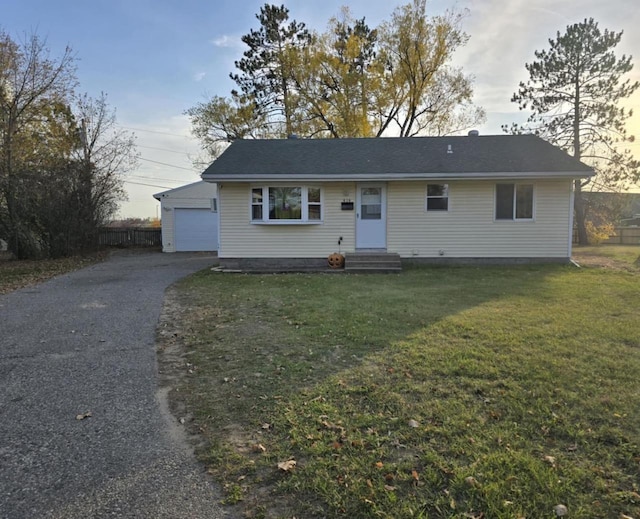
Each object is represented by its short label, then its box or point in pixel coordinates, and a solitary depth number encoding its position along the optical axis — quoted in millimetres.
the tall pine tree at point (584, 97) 19797
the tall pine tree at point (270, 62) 24297
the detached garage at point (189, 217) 19859
